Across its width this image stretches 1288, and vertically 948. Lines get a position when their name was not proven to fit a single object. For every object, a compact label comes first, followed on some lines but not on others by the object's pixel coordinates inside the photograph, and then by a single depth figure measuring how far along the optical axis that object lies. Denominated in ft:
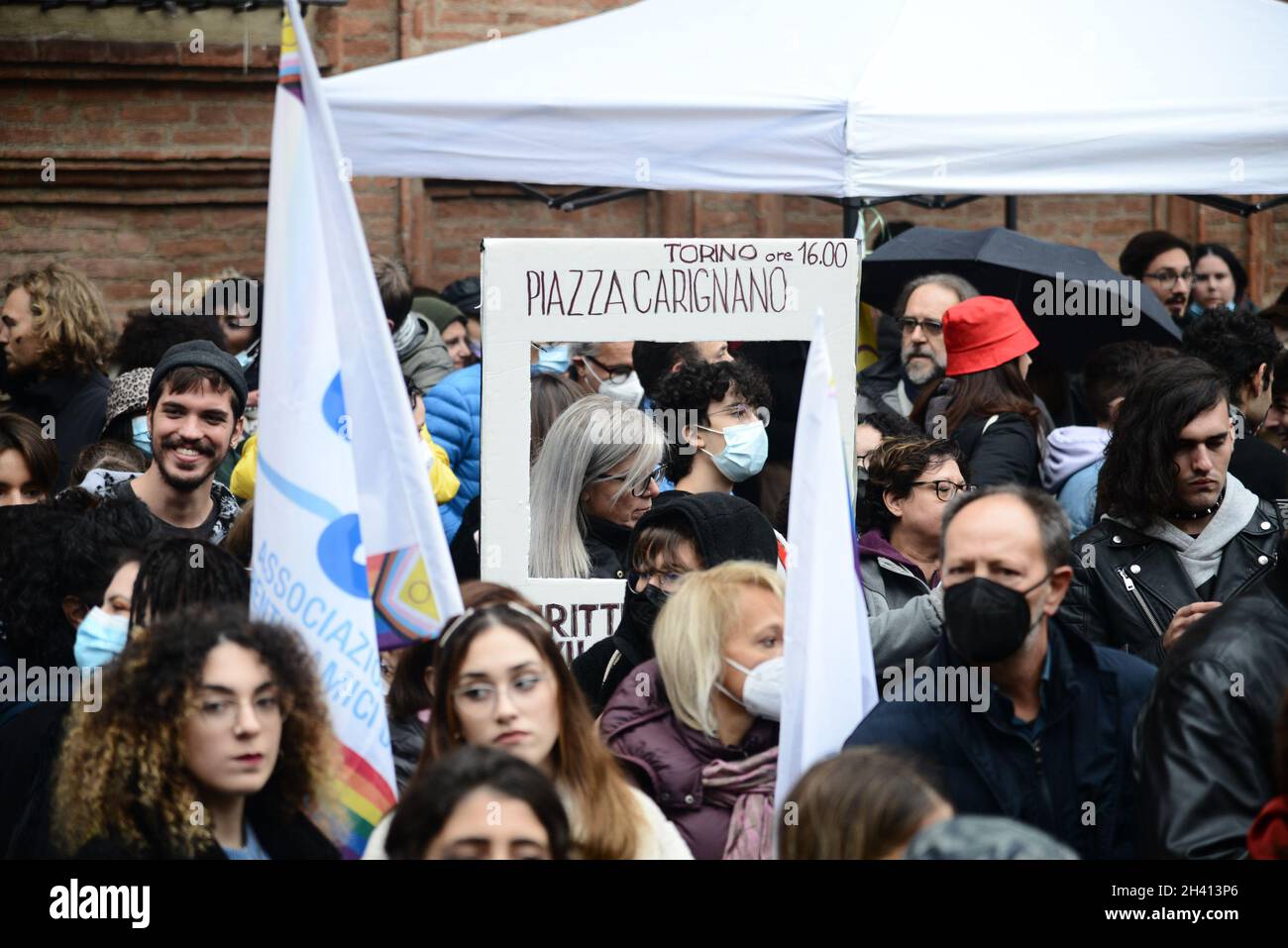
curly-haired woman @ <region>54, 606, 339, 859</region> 10.07
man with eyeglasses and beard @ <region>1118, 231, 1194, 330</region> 25.31
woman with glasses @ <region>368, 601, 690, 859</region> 10.75
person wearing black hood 14.01
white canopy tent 19.70
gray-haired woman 15.62
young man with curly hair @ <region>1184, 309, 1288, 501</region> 18.93
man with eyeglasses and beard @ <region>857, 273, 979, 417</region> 20.15
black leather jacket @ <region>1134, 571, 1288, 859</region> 10.12
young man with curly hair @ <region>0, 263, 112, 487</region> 19.22
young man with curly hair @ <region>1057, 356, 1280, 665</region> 14.37
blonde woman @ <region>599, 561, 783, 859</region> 12.08
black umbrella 21.50
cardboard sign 15.26
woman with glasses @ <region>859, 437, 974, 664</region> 14.98
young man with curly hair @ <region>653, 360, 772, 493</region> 16.69
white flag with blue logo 11.05
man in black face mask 11.00
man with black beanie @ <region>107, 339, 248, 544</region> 15.37
